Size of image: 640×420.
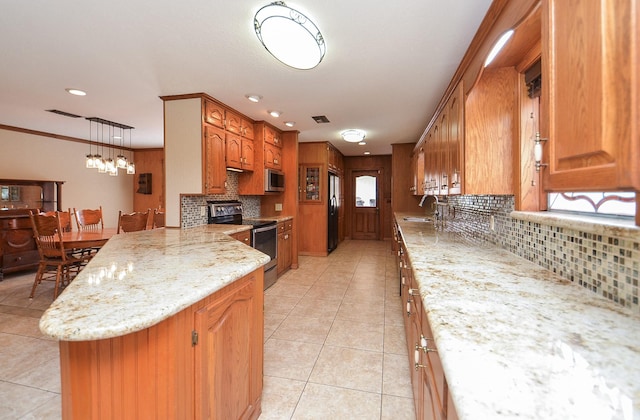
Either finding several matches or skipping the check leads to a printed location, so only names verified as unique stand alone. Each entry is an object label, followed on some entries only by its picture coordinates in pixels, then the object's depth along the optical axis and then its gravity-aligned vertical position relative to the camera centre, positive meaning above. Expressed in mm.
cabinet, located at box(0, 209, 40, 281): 4219 -574
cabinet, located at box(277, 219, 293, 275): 4492 -642
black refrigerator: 6082 -118
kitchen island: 929 -489
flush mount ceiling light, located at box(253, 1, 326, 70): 1721 +1083
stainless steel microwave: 4449 +401
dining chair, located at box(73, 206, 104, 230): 4422 -174
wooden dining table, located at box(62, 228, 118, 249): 3418 -392
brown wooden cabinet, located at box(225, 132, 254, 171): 3697 +722
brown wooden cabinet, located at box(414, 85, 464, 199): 2096 +513
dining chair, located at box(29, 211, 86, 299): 3412 -496
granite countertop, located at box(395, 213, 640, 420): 521 -342
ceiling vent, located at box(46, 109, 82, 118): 3875 +1275
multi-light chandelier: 4332 +1309
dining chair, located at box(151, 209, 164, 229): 4328 -208
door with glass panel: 8094 +9
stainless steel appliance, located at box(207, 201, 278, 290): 3711 -284
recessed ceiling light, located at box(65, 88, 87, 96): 3069 +1224
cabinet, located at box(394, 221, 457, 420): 807 -579
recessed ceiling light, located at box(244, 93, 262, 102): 3182 +1205
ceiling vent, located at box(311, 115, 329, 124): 4039 +1235
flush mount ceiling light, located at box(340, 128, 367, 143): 4538 +1115
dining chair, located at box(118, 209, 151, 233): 3775 -209
